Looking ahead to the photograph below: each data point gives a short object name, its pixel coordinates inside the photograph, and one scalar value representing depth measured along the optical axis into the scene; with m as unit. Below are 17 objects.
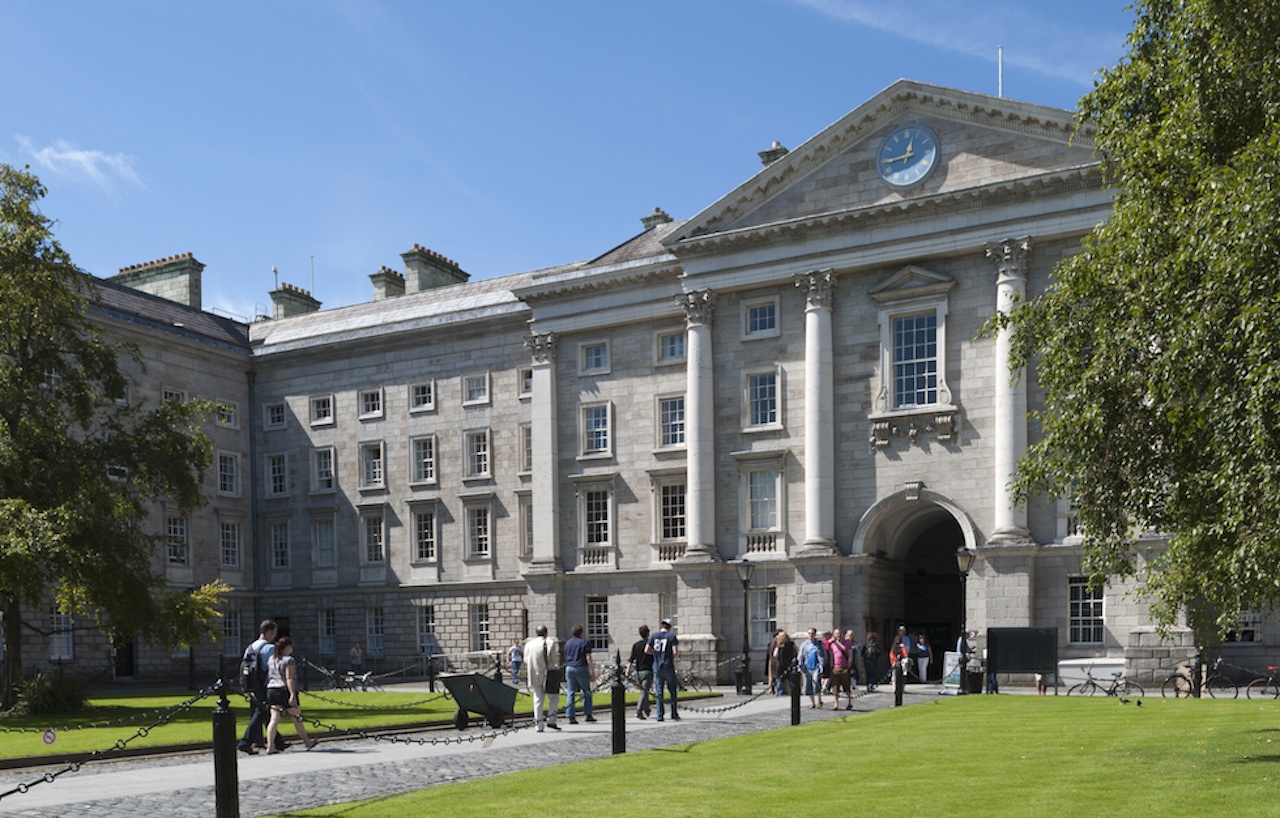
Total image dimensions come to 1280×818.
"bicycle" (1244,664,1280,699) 32.89
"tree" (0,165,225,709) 30.50
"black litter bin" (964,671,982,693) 34.94
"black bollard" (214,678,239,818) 11.72
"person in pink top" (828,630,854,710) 29.69
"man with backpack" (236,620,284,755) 19.64
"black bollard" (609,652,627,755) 19.02
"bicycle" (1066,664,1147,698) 32.97
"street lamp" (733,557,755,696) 37.91
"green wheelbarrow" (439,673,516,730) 24.34
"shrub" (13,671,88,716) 30.53
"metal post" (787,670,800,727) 24.30
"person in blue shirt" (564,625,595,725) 25.28
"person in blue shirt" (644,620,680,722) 26.61
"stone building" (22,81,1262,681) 40.25
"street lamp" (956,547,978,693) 34.62
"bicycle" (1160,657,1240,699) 33.56
